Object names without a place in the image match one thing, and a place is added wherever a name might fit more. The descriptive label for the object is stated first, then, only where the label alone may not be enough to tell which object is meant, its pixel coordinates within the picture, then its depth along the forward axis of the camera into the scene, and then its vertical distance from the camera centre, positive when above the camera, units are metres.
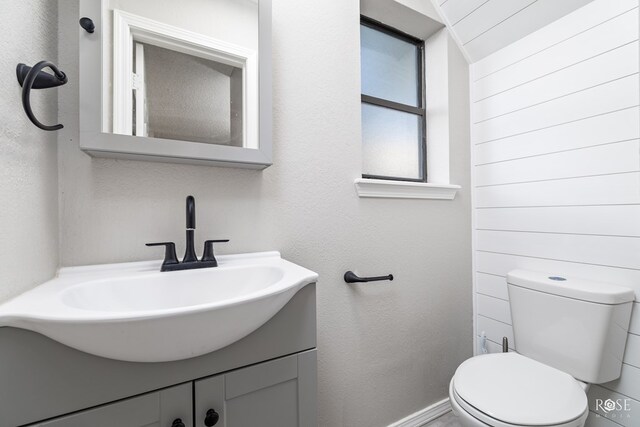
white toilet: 0.84 -0.61
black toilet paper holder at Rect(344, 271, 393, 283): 1.15 -0.28
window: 1.49 +0.63
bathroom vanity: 0.47 -0.34
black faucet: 0.82 -0.12
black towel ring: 0.54 +0.31
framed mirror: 0.75 +0.43
